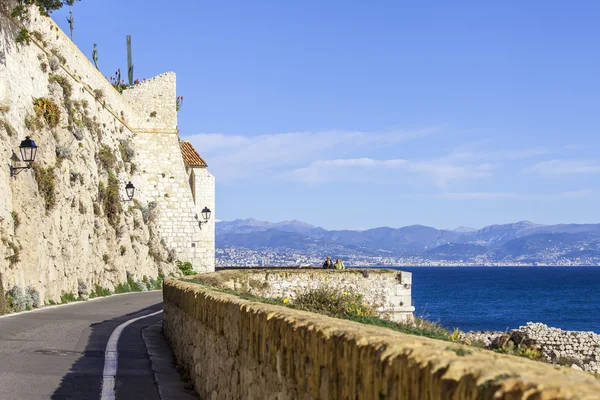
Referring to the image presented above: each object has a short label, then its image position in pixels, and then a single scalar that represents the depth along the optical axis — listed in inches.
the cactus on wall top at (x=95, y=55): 1981.1
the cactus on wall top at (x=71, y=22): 1895.2
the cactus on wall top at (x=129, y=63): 2060.8
